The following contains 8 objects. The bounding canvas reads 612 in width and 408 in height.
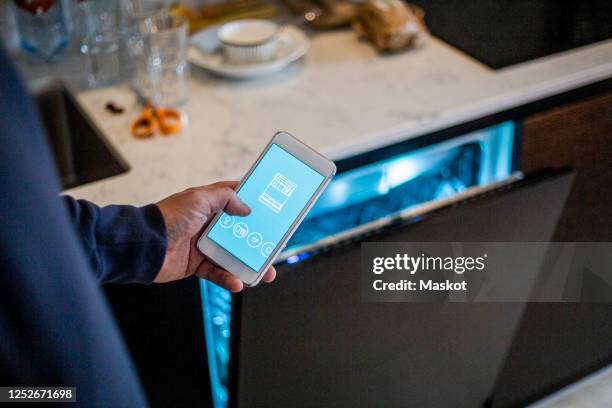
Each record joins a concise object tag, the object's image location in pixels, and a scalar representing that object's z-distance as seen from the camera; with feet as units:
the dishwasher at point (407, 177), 4.05
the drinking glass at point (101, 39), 4.54
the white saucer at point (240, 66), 4.42
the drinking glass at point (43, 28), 4.51
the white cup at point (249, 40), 4.43
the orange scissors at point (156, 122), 4.00
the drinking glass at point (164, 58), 4.25
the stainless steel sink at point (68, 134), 4.15
